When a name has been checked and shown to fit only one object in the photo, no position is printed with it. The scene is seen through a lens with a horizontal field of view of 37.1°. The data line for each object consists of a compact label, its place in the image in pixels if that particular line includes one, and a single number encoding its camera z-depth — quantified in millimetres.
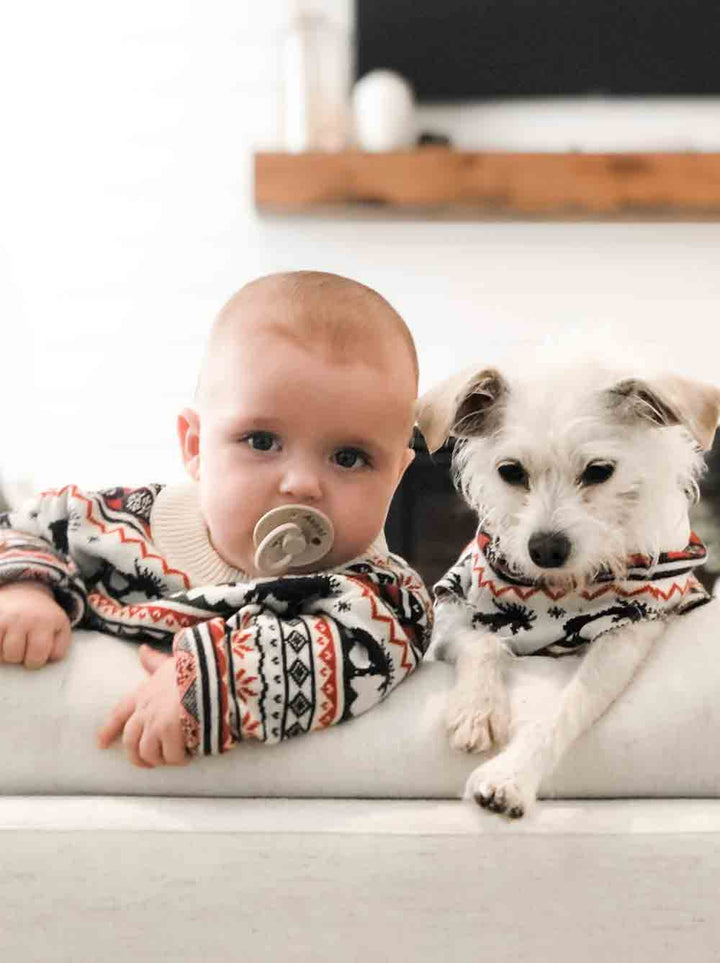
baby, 838
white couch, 753
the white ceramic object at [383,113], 3578
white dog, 1030
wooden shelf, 3510
